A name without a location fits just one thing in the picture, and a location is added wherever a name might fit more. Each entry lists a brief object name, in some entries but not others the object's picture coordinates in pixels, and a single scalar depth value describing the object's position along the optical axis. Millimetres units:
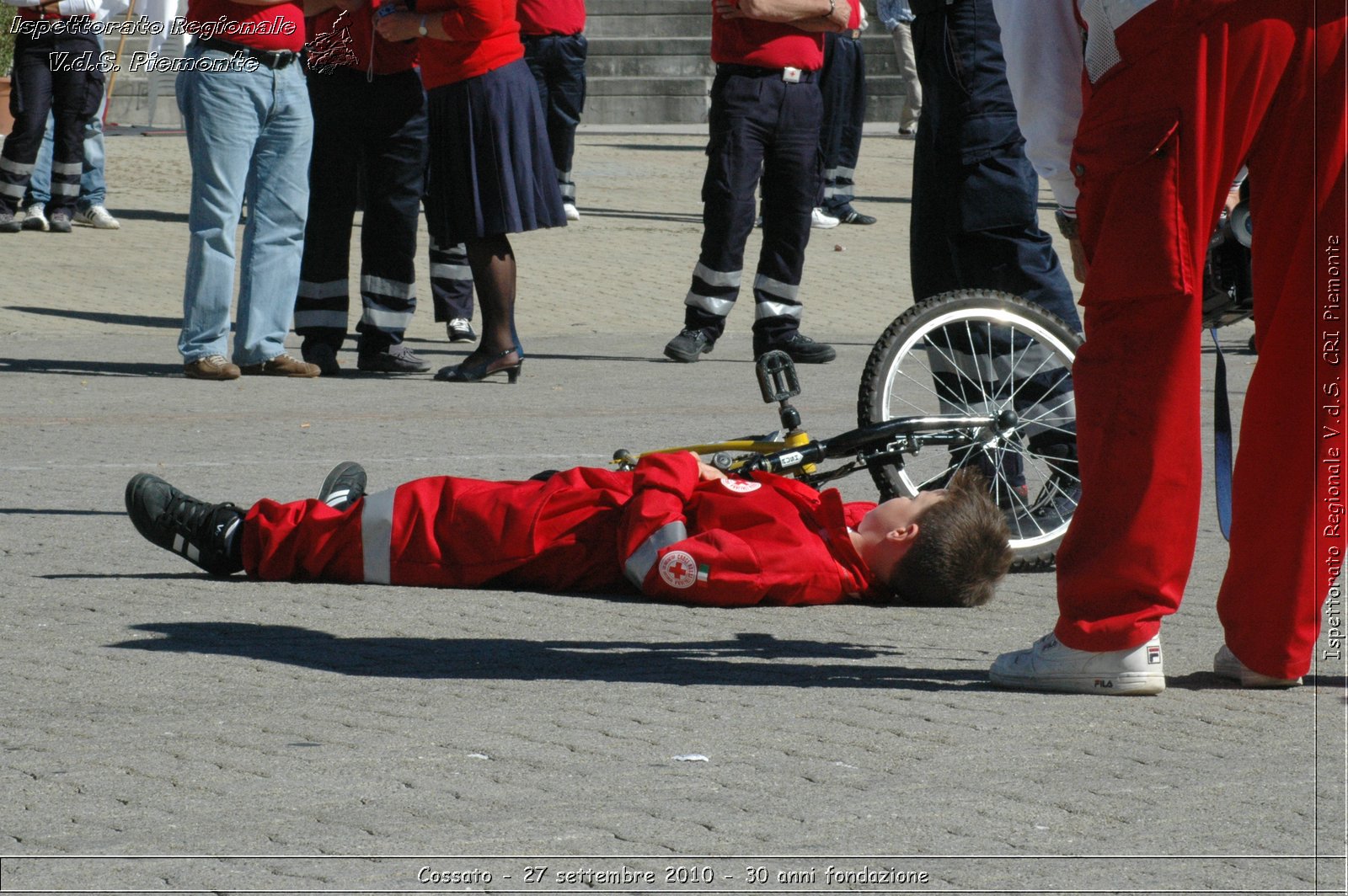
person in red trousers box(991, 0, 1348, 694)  7246
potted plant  38000
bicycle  10617
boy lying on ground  9516
